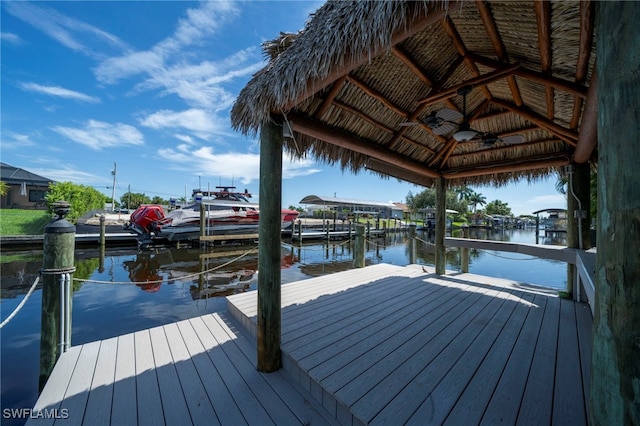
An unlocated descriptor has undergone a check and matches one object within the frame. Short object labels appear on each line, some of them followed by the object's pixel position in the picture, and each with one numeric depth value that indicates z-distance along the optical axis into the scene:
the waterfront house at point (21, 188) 22.54
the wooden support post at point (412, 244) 7.09
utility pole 29.53
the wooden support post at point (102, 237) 10.84
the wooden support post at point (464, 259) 5.59
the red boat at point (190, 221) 12.92
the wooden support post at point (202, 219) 12.43
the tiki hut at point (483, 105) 0.73
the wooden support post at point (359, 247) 6.11
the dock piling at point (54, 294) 2.39
